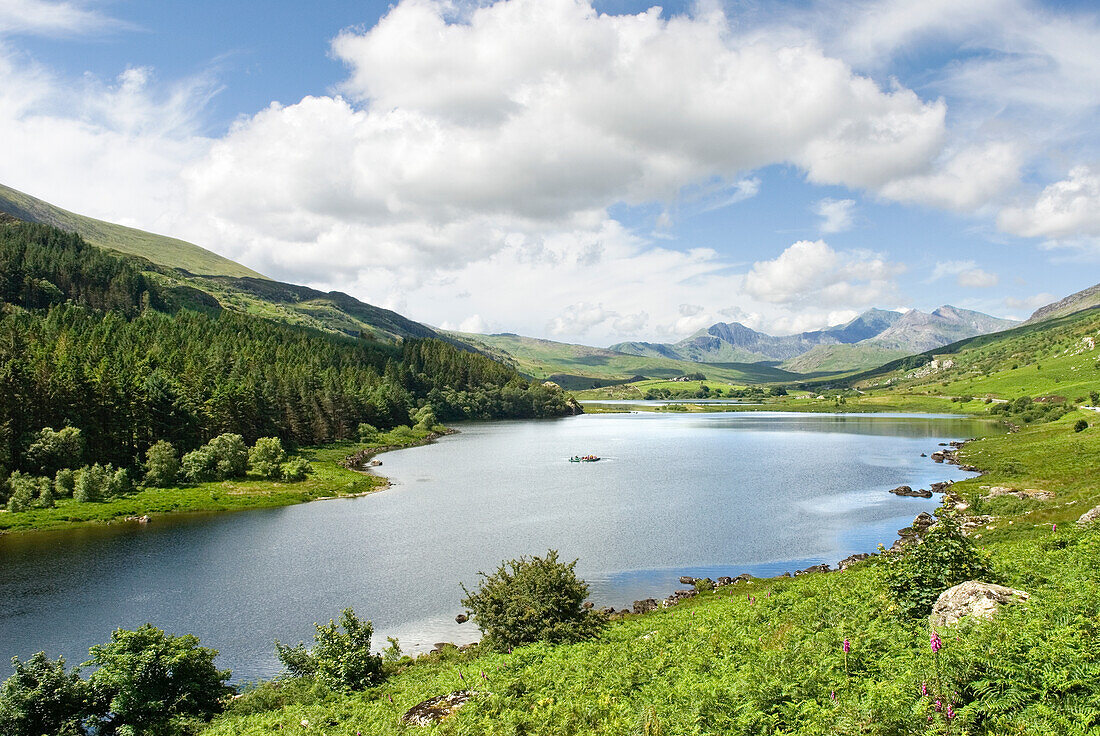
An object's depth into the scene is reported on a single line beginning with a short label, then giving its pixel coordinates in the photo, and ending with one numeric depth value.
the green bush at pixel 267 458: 94.81
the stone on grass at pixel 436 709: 18.91
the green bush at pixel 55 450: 77.50
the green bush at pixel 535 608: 27.16
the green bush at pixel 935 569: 18.97
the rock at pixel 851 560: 47.96
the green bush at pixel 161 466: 84.06
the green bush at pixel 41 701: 22.12
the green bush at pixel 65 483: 74.81
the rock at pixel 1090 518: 31.72
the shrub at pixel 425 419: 178.27
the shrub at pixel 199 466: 87.56
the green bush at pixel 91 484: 74.12
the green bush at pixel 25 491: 69.06
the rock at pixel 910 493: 80.65
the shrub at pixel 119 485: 77.56
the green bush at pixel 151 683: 23.50
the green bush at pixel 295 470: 94.69
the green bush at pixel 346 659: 26.22
